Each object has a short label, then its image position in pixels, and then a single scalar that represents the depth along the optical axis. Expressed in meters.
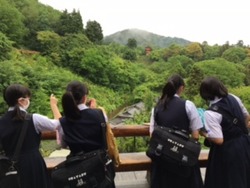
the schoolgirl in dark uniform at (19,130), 1.39
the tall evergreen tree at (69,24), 23.77
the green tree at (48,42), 20.25
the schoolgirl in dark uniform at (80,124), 1.42
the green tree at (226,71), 22.66
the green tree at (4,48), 14.92
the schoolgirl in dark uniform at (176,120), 1.51
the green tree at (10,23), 20.25
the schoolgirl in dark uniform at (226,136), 1.51
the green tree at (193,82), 15.72
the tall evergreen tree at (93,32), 25.77
